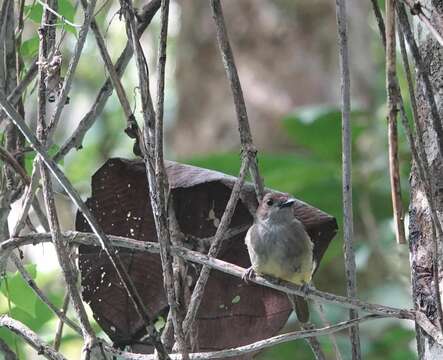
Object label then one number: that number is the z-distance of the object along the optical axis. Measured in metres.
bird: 5.50
